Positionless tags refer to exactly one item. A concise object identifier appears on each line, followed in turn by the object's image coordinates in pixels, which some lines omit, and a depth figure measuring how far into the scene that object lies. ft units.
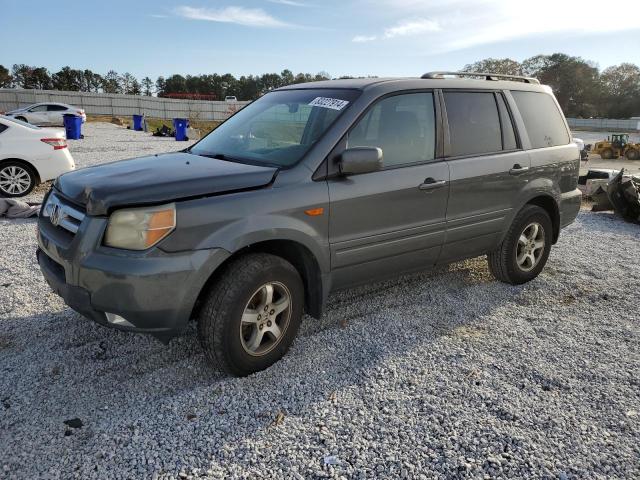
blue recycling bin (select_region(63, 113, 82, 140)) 72.18
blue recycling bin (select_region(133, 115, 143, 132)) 100.78
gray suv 9.38
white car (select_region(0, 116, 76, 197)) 28.71
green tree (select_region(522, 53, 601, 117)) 321.32
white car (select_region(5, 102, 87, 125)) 89.25
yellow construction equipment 98.27
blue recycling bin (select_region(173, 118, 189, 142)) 80.43
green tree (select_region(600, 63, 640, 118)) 312.71
